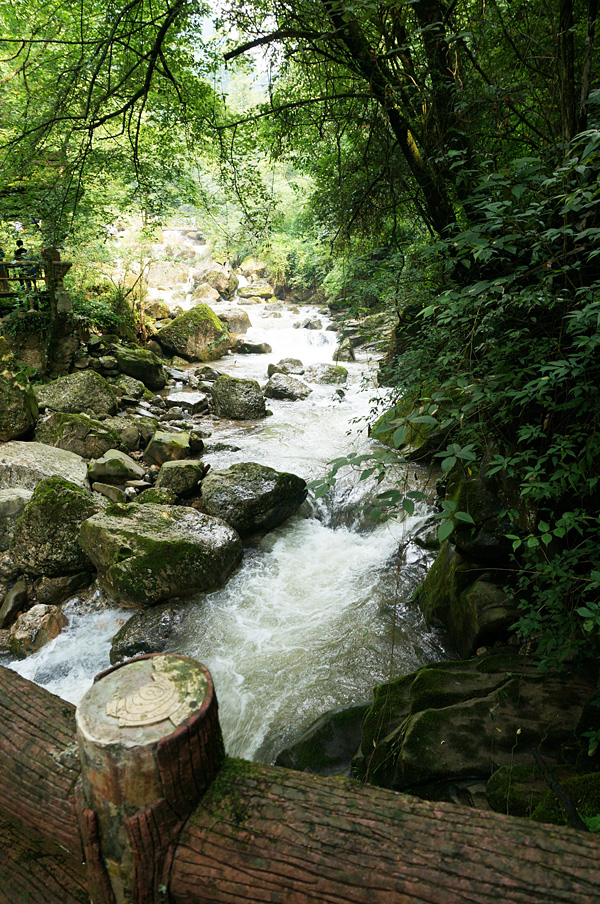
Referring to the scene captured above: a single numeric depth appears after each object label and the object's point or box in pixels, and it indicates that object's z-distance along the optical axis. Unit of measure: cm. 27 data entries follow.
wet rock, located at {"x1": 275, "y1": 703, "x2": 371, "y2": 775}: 285
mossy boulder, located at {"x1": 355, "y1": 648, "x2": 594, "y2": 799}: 230
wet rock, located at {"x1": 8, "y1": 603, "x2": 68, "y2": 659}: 412
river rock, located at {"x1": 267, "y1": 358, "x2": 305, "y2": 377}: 1288
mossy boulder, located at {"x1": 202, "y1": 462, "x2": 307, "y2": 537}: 554
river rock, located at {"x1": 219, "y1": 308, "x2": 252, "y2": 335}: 1836
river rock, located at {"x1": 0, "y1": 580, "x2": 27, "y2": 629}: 435
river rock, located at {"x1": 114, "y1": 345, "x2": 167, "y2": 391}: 1081
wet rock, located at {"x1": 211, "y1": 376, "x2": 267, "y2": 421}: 972
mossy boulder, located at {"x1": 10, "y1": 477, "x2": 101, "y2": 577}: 468
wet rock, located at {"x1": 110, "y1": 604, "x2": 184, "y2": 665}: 405
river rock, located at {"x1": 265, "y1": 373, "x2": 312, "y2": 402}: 1109
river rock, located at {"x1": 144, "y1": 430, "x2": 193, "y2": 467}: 715
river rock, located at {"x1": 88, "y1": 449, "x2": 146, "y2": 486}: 621
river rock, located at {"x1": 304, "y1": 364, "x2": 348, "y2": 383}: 1214
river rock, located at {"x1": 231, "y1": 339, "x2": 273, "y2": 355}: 1617
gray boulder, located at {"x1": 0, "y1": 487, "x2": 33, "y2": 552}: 498
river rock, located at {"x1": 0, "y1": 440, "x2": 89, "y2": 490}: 566
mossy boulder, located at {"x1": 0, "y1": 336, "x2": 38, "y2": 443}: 674
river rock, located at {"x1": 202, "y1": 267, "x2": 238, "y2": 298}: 2444
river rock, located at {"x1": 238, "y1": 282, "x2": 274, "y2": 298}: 2542
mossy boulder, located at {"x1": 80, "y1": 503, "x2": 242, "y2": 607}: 439
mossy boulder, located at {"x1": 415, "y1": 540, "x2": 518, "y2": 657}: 321
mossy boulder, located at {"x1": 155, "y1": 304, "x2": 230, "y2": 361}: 1390
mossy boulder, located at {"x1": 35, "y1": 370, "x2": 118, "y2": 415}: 825
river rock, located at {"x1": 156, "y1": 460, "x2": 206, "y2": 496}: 611
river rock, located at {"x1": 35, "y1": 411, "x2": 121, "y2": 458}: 689
